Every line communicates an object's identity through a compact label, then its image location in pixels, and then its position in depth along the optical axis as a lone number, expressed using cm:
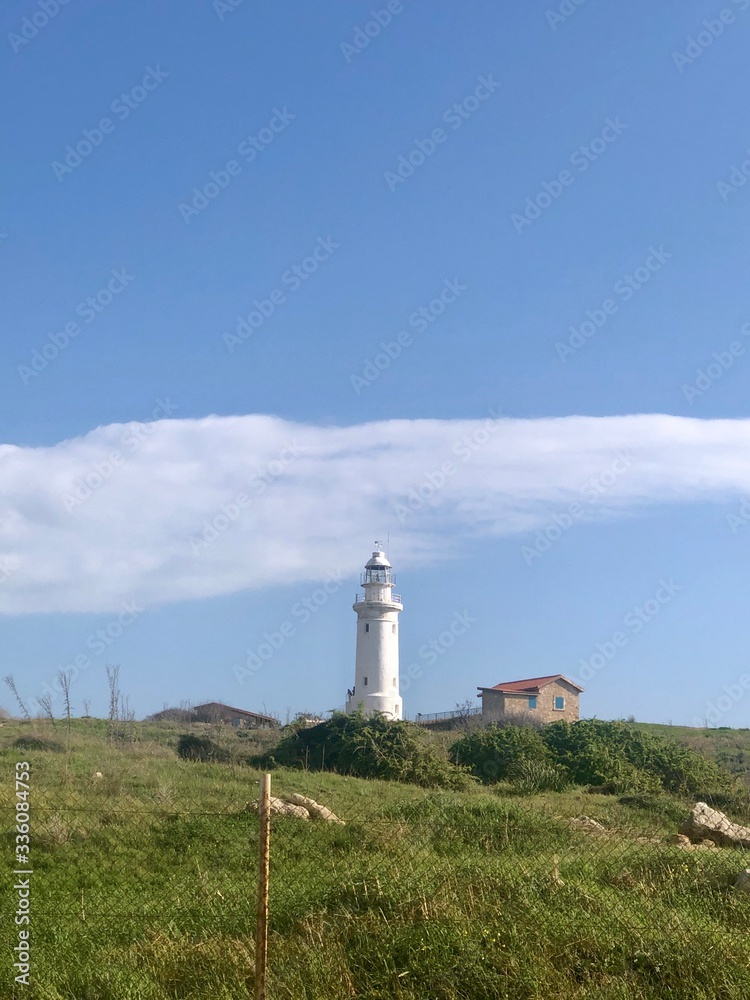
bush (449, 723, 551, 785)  2675
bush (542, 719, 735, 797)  2562
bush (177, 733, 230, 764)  2864
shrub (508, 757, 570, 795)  2383
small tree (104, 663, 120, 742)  3281
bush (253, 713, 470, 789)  2509
